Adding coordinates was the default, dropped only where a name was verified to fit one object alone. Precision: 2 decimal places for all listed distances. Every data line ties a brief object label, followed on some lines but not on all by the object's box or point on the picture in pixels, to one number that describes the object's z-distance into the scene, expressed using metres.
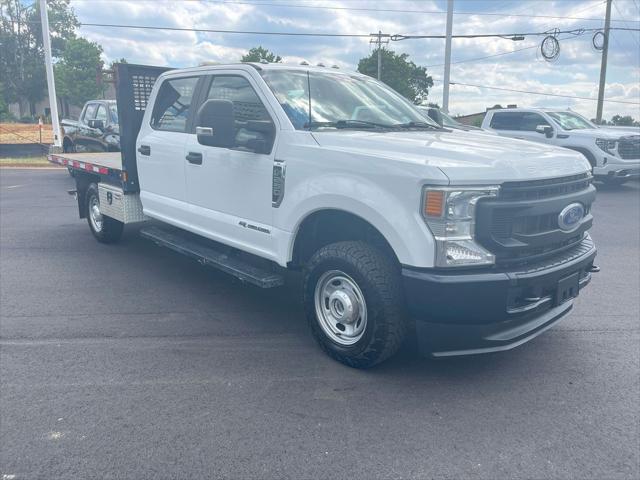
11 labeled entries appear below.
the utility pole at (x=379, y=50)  49.72
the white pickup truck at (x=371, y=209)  3.24
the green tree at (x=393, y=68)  57.16
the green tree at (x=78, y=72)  57.97
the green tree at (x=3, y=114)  44.81
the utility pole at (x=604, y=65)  25.48
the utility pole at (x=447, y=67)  18.09
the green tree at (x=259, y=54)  44.67
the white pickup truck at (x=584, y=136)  12.97
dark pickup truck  12.77
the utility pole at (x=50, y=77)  19.70
